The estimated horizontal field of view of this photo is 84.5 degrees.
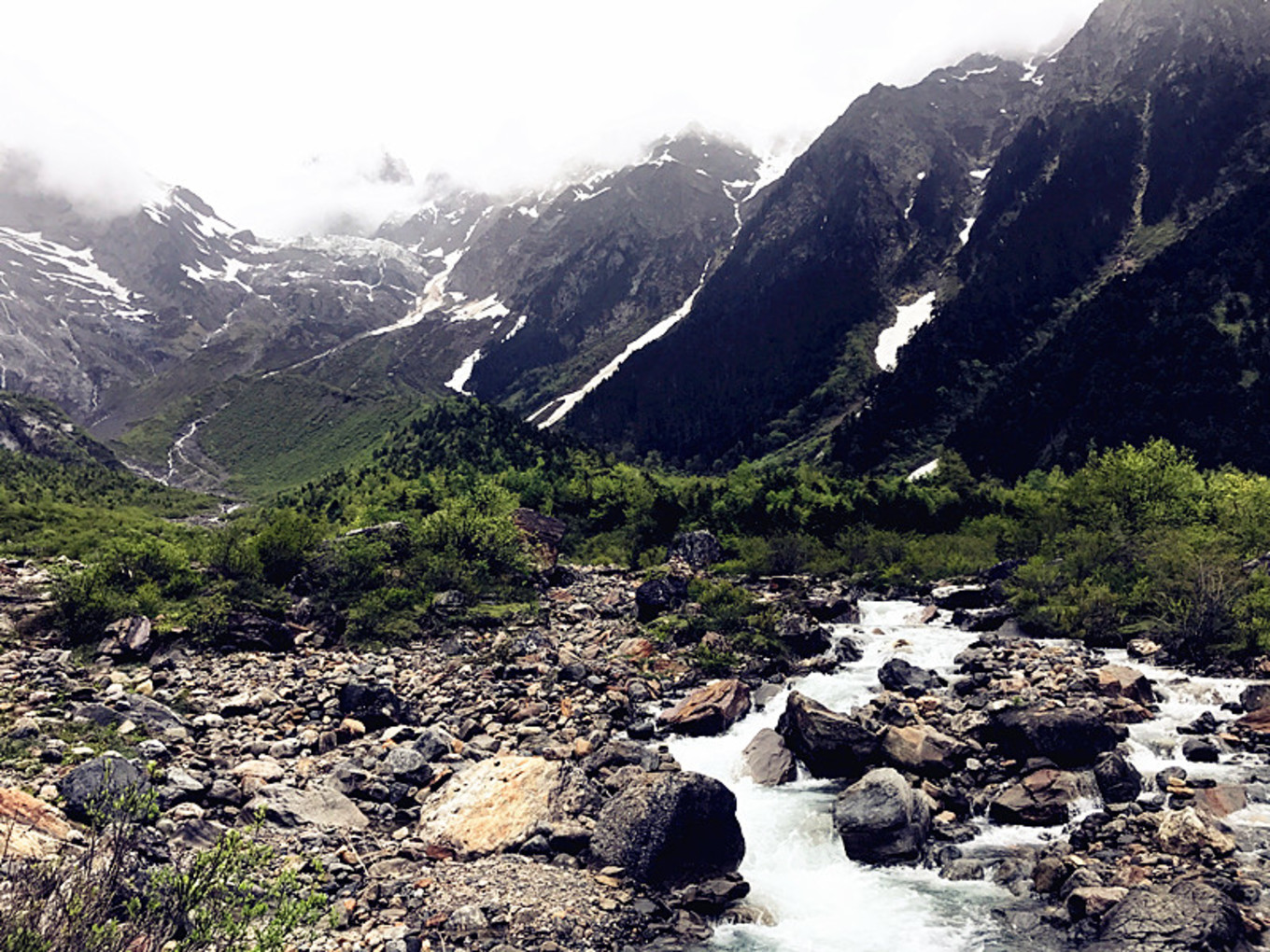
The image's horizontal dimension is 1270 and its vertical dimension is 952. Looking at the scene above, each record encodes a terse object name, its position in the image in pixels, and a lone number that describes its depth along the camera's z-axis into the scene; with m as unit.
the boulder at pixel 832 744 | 22.00
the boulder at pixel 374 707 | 23.67
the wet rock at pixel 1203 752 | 20.36
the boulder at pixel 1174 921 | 13.01
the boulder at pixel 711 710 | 25.20
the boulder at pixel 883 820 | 17.72
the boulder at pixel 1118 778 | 18.47
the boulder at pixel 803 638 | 34.81
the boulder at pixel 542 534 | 55.62
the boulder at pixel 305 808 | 16.97
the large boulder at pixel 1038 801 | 18.33
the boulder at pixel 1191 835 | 15.84
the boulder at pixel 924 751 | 20.73
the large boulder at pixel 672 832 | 16.59
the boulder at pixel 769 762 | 22.09
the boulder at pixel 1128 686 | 24.89
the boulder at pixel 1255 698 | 23.06
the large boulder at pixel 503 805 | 17.34
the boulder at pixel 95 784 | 14.23
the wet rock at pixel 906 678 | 28.44
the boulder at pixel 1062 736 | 20.20
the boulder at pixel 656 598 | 40.75
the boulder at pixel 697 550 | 64.00
